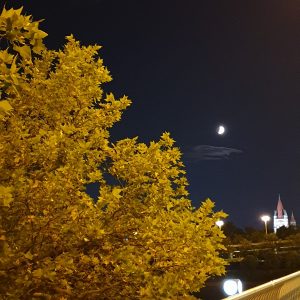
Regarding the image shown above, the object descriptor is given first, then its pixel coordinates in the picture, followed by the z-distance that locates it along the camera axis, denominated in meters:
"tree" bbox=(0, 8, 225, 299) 6.52
